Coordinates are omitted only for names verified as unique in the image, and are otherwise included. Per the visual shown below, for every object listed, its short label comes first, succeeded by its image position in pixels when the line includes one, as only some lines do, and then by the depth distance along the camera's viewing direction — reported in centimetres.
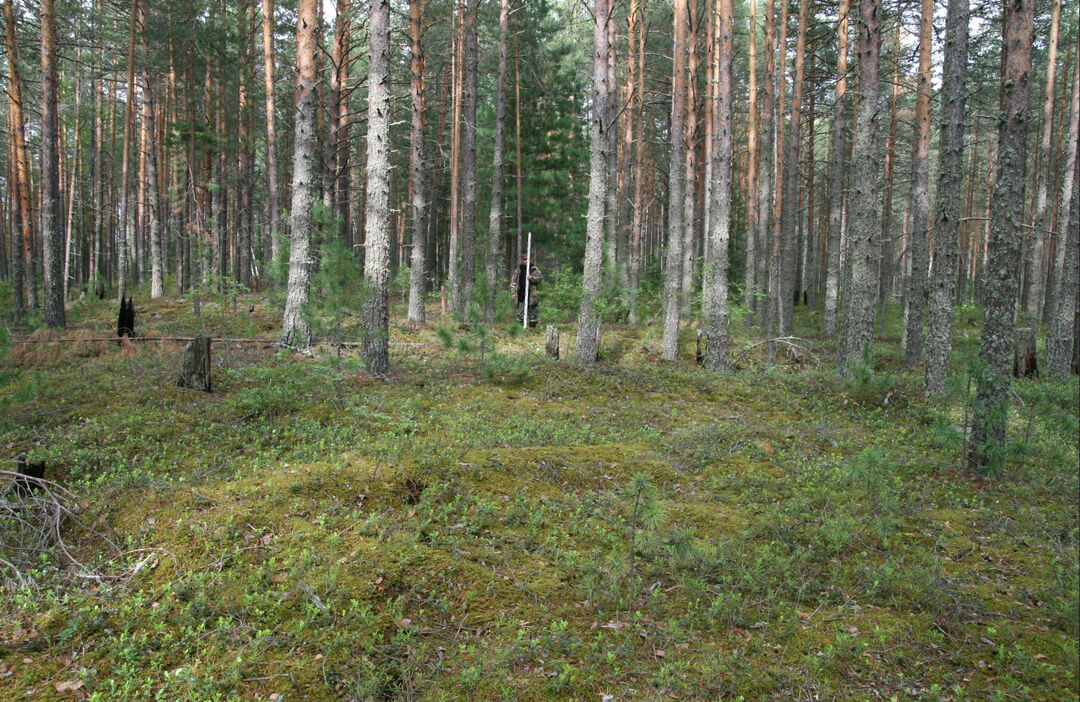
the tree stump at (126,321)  1350
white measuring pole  1613
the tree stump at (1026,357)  1343
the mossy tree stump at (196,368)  846
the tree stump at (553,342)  1260
